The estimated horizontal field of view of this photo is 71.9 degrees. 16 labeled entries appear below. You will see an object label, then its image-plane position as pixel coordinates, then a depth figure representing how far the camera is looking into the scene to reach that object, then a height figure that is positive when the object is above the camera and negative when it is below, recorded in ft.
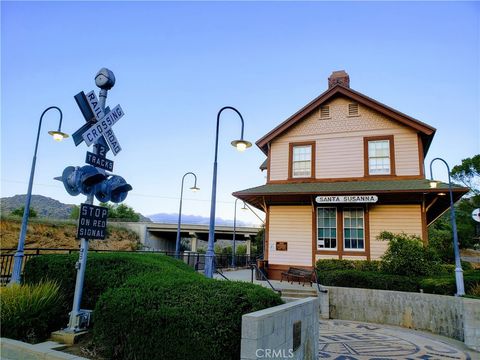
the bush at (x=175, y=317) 13.74 -3.27
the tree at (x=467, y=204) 94.63 +14.41
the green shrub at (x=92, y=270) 20.35 -1.95
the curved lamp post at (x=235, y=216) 87.61 +10.05
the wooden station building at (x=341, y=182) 50.98 +10.97
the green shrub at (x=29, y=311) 17.80 -4.10
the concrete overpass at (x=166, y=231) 167.94 +5.93
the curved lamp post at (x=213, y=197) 33.32 +4.79
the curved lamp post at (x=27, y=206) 36.24 +3.85
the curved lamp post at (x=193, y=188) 80.12 +13.18
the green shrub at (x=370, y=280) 40.42 -3.70
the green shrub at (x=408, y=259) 42.57 -0.85
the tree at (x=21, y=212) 162.93 +12.35
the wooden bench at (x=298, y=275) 51.67 -4.24
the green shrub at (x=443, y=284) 37.55 -3.50
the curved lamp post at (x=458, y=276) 36.19 -2.41
